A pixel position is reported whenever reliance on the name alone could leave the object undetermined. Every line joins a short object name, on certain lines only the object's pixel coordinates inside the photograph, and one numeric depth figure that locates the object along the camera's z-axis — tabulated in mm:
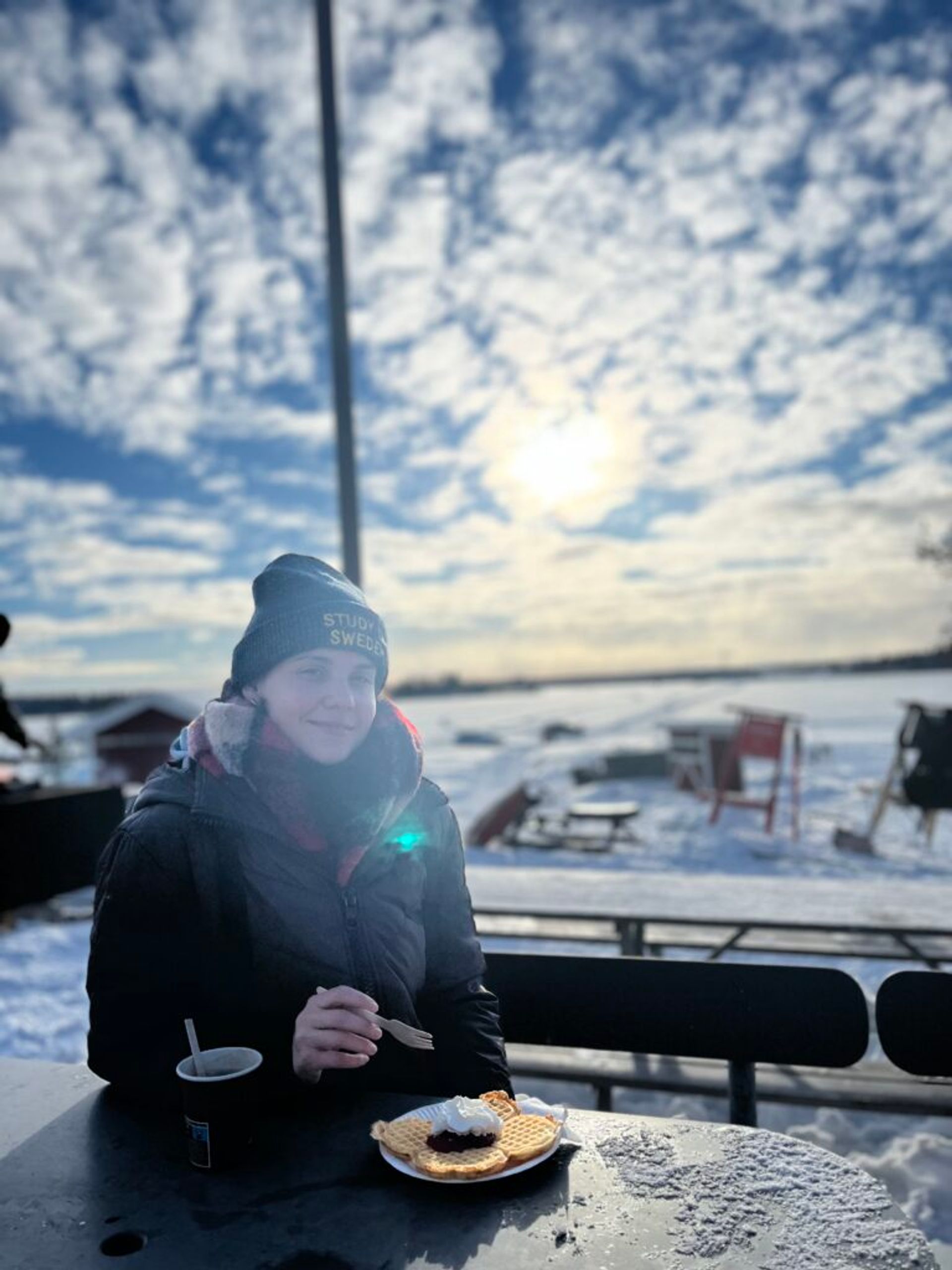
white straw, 1429
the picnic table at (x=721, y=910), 3629
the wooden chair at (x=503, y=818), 10500
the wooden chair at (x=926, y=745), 9352
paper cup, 1367
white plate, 1306
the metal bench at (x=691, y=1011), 2186
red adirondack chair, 11016
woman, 1646
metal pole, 4738
